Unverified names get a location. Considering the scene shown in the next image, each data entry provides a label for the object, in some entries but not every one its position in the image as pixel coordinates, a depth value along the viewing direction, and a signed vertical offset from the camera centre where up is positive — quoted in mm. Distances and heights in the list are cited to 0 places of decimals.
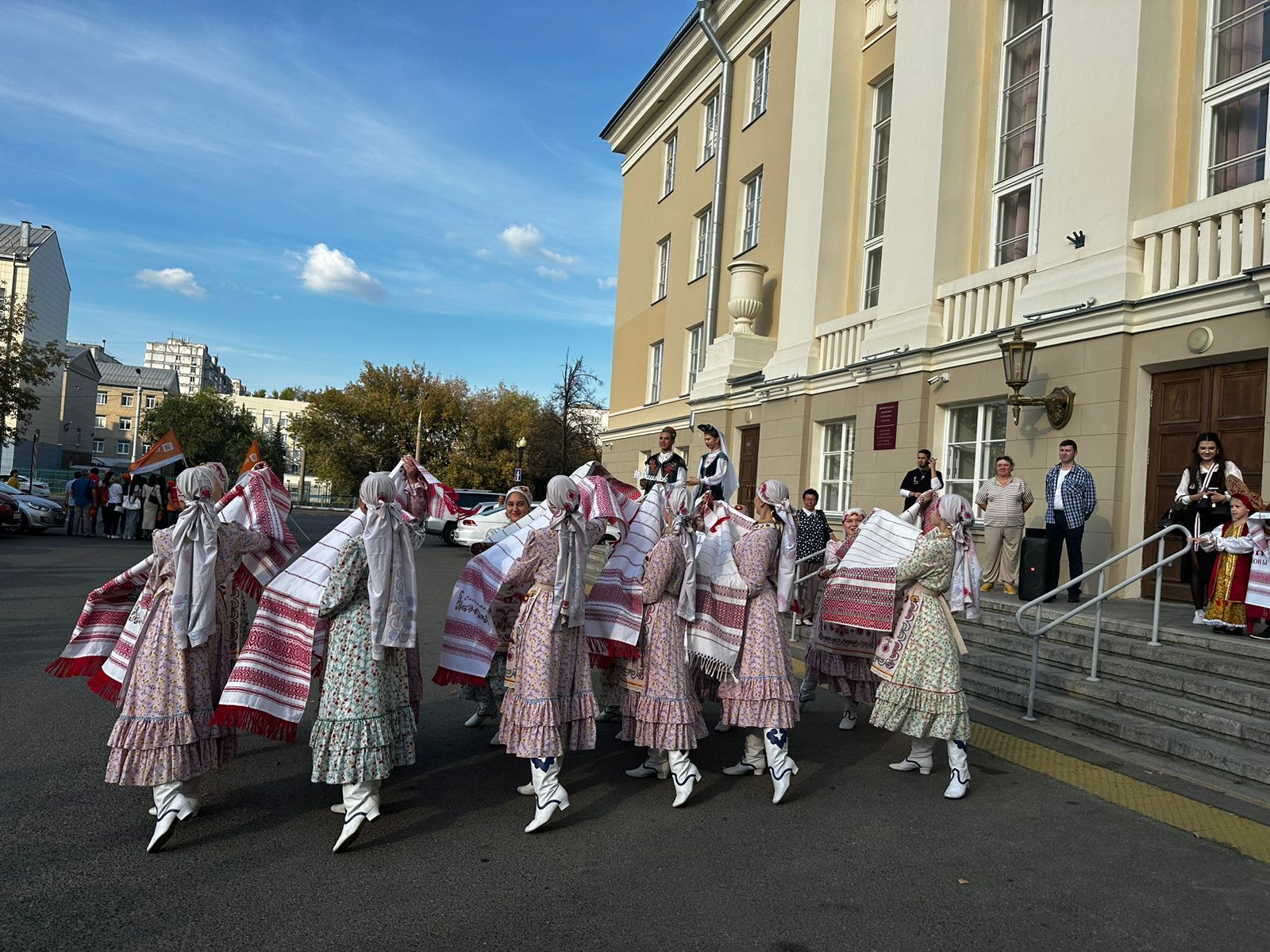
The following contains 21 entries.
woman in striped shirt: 10734 -19
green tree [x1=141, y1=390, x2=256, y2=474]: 64312 +2660
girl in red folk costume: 7453 -278
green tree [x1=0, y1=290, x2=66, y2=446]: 26156 +2537
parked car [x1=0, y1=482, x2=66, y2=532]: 23094 -1652
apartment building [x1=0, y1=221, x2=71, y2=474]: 60375 +11474
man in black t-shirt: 11492 +476
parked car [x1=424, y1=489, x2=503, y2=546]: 27422 -709
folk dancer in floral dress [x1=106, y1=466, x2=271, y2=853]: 4316 -1107
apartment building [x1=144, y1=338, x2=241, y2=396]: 159500 +18463
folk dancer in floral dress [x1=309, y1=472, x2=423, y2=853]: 4352 -973
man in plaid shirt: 9656 +162
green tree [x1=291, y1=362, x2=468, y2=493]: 51312 +3045
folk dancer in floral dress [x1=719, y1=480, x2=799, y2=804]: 5422 -981
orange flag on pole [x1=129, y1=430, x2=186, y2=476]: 11375 +56
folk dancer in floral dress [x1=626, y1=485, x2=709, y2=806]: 5227 -1005
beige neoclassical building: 9789 +4055
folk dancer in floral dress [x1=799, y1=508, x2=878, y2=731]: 6883 -1214
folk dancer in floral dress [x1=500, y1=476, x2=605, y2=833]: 4730 -973
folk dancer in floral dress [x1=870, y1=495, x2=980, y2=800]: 5555 -972
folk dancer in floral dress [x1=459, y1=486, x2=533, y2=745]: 5949 -1052
